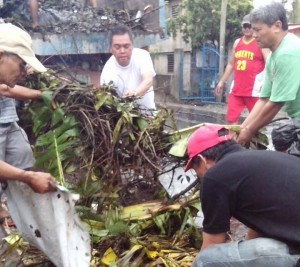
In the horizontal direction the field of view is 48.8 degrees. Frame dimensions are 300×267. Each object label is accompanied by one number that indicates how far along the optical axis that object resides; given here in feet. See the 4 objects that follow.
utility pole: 29.13
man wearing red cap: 4.69
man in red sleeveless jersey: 12.47
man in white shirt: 9.93
